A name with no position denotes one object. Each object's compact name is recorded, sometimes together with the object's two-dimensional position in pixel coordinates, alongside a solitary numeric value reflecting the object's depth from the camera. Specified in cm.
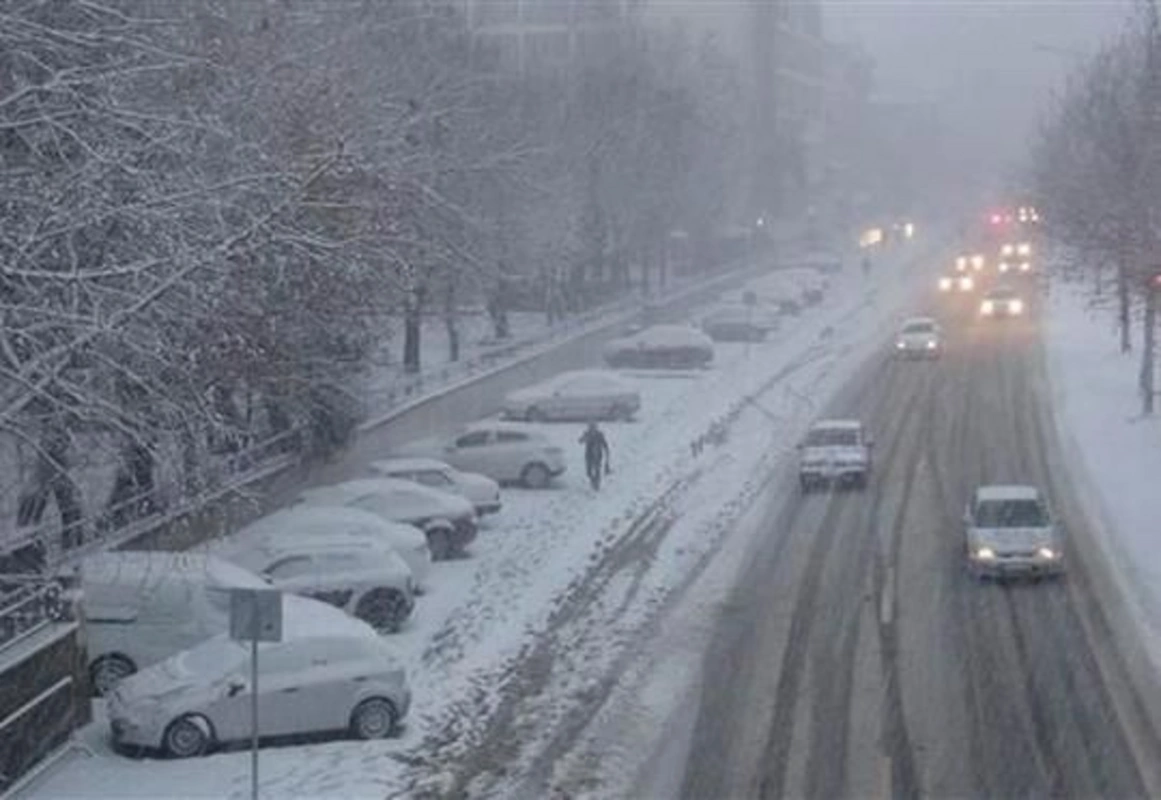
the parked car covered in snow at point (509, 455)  3459
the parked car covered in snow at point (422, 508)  2809
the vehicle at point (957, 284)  8425
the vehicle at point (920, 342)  5553
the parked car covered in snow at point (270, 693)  1816
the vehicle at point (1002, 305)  7150
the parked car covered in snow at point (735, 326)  6425
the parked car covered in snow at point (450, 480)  3086
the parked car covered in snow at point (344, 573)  2325
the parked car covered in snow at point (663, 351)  5581
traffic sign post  1547
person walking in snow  3412
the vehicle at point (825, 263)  9588
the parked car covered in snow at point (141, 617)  2053
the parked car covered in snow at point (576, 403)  4384
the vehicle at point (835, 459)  3375
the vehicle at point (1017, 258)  9069
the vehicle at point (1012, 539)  2548
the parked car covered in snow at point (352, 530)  2541
